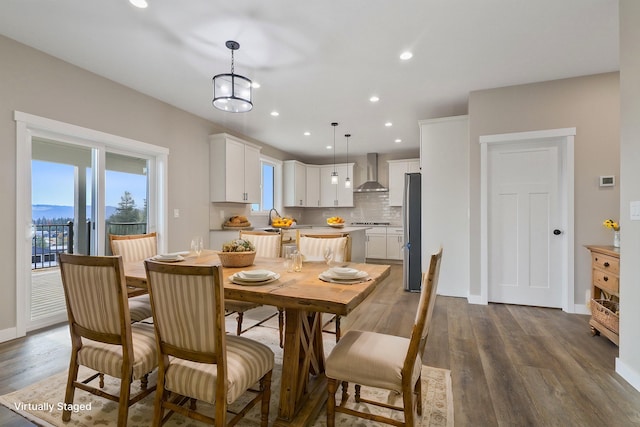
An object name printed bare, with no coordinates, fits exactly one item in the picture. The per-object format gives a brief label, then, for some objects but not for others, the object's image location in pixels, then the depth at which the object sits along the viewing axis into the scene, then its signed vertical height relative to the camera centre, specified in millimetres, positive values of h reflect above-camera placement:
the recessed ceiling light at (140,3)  2102 +1483
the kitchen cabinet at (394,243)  6680 -658
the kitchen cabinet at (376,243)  6816 -670
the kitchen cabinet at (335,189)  7387 +601
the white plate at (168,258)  2184 -330
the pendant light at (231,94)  2283 +925
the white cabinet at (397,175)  6773 +882
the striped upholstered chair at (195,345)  1232 -573
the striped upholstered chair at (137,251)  2084 -327
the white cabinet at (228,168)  4730 +728
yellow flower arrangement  2797 -106
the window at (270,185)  6496 +646
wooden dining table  1374 -425
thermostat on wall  3211 +351
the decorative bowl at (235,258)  2053 -311
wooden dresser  2436 -551
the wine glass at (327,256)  2086 -297
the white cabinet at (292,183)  6984 +709
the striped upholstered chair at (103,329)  1438 -587
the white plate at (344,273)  1684 -340
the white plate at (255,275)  1622 -341
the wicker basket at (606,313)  2420 -842
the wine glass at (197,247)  2440 -280
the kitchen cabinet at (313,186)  7520 +685
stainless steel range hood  6902 +821
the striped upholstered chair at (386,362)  1324 -692
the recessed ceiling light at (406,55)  2768 +1477
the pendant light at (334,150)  5012 +1475
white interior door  3500 -128
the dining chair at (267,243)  2904 -296
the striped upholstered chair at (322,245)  2615 -288
